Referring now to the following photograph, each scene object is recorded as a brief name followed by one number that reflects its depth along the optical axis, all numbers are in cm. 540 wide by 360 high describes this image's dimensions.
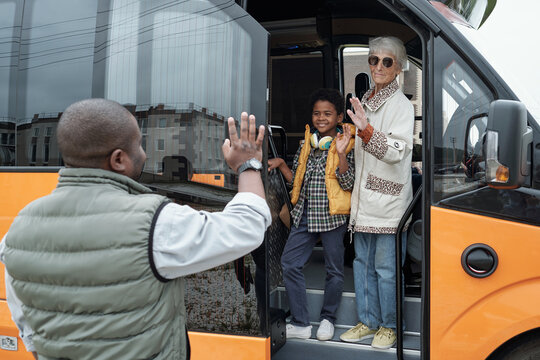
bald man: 135
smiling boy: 304
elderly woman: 280
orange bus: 226
